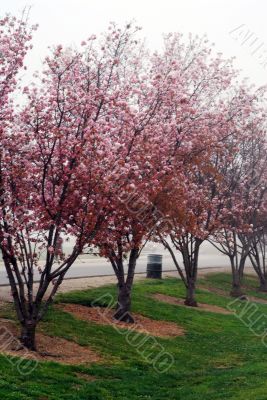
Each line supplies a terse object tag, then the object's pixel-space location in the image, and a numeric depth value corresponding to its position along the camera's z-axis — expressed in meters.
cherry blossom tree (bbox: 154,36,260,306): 18.73
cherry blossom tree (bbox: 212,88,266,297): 27.77
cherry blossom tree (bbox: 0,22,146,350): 12.90
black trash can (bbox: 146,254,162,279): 31.91
